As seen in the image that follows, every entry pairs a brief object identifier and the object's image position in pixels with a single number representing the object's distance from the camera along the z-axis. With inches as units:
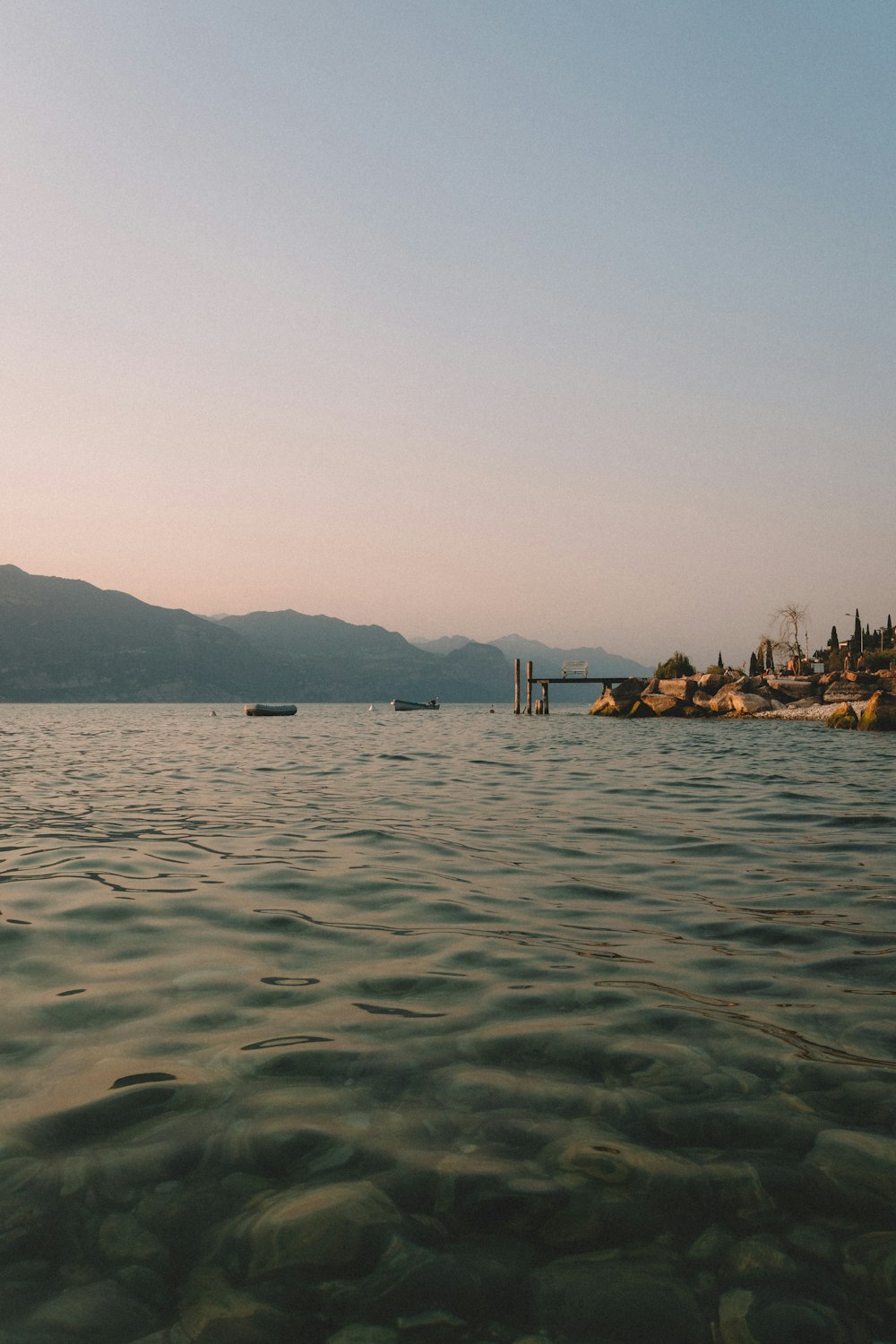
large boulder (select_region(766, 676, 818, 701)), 2512.3
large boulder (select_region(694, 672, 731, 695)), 2810.0
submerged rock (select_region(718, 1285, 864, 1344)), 85.4
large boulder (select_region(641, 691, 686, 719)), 2691.9
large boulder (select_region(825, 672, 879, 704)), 2262.6
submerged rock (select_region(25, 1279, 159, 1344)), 85.0
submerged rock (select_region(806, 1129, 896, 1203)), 111.4
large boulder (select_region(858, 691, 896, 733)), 1601.9
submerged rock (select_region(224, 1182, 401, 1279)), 97.2
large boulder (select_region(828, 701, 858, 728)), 1753.2
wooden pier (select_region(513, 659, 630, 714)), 2883.9
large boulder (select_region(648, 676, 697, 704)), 2714.1
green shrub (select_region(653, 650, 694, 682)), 3061.0
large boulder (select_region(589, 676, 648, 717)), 2822.3
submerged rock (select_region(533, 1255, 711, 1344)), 86.6
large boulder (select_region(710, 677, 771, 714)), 2390.5
